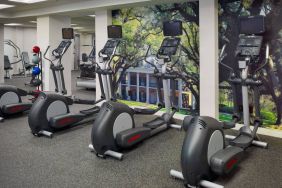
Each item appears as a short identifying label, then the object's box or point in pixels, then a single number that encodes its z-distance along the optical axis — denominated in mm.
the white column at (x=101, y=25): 6523
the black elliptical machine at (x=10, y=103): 5500
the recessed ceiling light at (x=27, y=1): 6875
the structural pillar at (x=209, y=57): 4828
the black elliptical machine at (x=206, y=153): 2650
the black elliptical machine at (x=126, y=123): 3488
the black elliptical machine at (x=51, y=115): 4402
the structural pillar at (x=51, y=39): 7747
